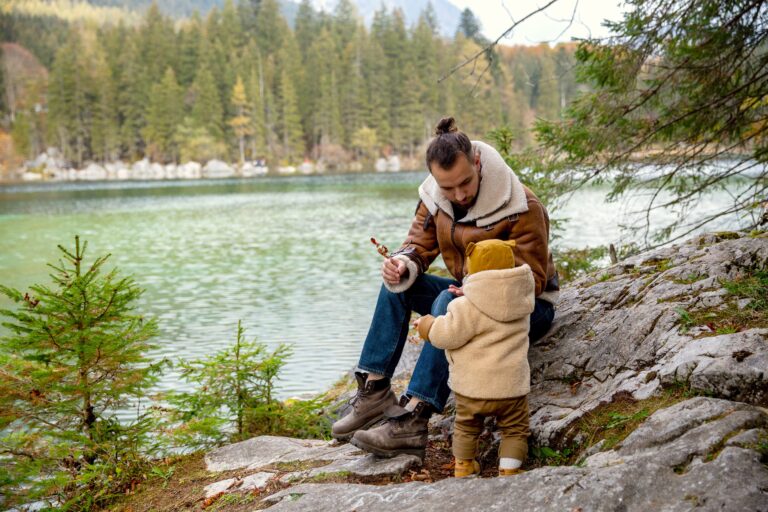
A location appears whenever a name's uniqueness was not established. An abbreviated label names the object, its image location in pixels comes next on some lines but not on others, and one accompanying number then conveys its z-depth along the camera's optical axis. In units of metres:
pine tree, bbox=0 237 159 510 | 3.62
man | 3.10
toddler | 2.73
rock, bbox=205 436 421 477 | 3.15
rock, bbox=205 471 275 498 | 3.30
